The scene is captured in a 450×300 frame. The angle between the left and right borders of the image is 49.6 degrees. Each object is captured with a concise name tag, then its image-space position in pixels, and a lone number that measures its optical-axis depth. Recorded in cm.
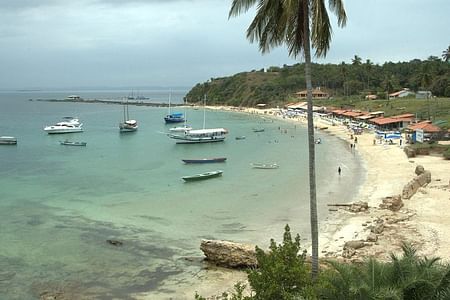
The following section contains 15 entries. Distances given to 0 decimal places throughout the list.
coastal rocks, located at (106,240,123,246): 2923
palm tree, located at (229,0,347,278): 1317
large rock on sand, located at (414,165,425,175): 4601
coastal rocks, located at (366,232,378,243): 2635
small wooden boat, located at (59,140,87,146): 8431
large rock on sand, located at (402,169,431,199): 3734
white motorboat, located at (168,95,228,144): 8494
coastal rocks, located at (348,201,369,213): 3506
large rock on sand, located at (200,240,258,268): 2400
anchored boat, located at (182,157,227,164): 6306
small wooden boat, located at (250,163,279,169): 5910
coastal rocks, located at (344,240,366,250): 2542
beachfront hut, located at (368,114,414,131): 8425
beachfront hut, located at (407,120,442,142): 6517
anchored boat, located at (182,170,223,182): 5094
